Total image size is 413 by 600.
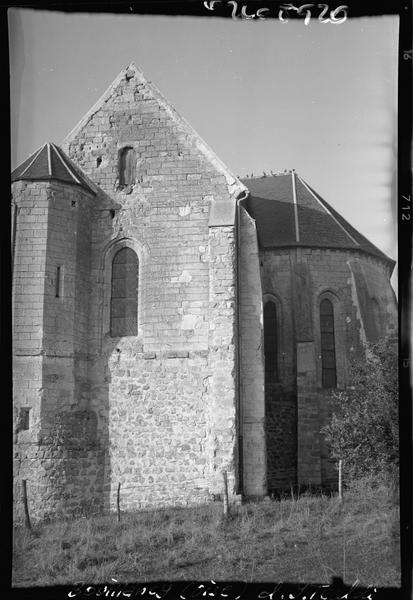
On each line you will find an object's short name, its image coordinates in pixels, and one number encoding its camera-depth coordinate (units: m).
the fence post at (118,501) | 14.26
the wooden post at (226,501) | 14.13
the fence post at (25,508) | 13.98
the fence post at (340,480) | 15.59
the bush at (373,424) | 14.74
